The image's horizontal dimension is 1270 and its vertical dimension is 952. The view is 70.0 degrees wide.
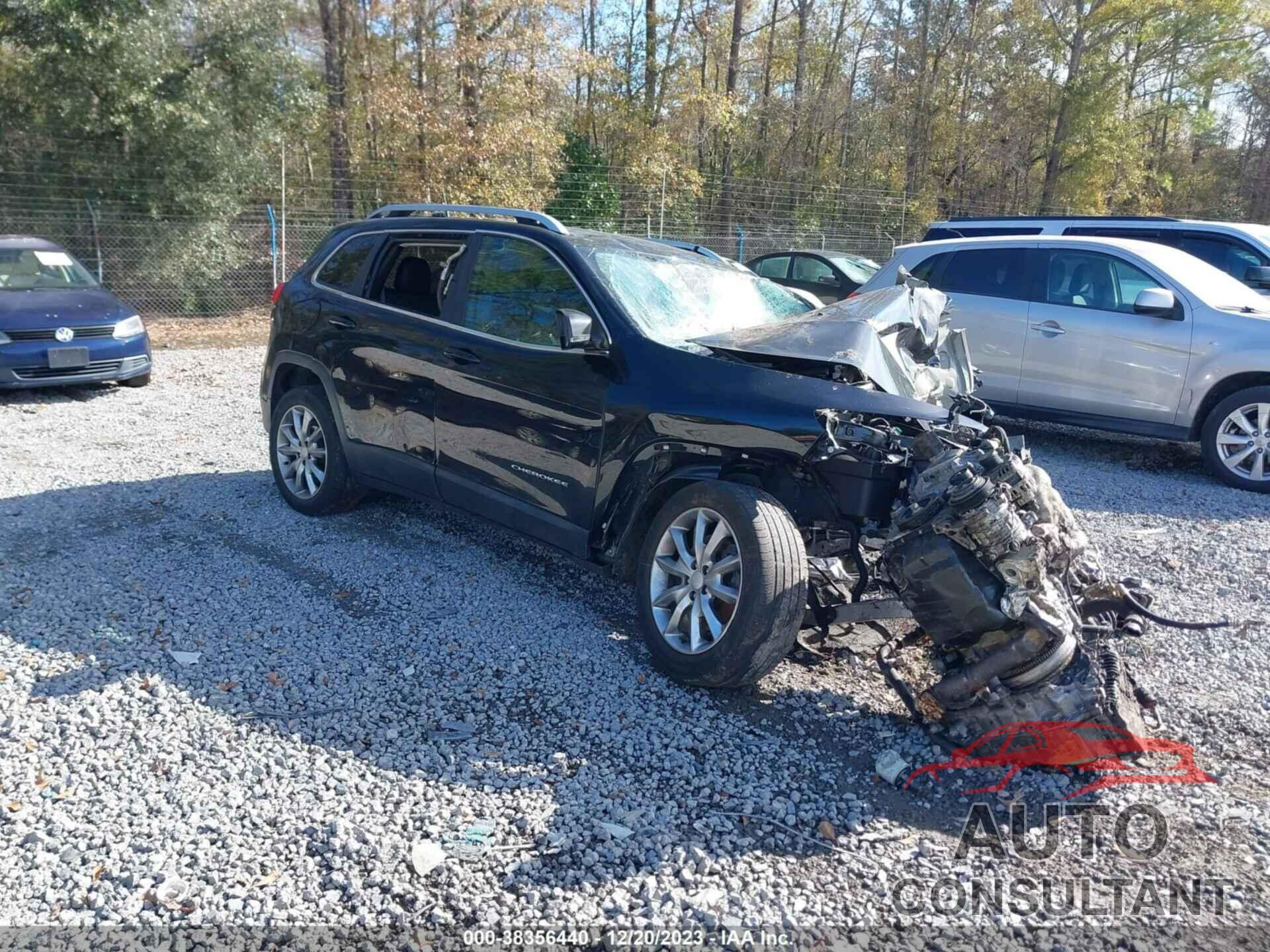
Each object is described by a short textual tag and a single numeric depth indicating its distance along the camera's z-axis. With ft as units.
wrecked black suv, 10.67
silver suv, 23.15
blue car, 29.01
